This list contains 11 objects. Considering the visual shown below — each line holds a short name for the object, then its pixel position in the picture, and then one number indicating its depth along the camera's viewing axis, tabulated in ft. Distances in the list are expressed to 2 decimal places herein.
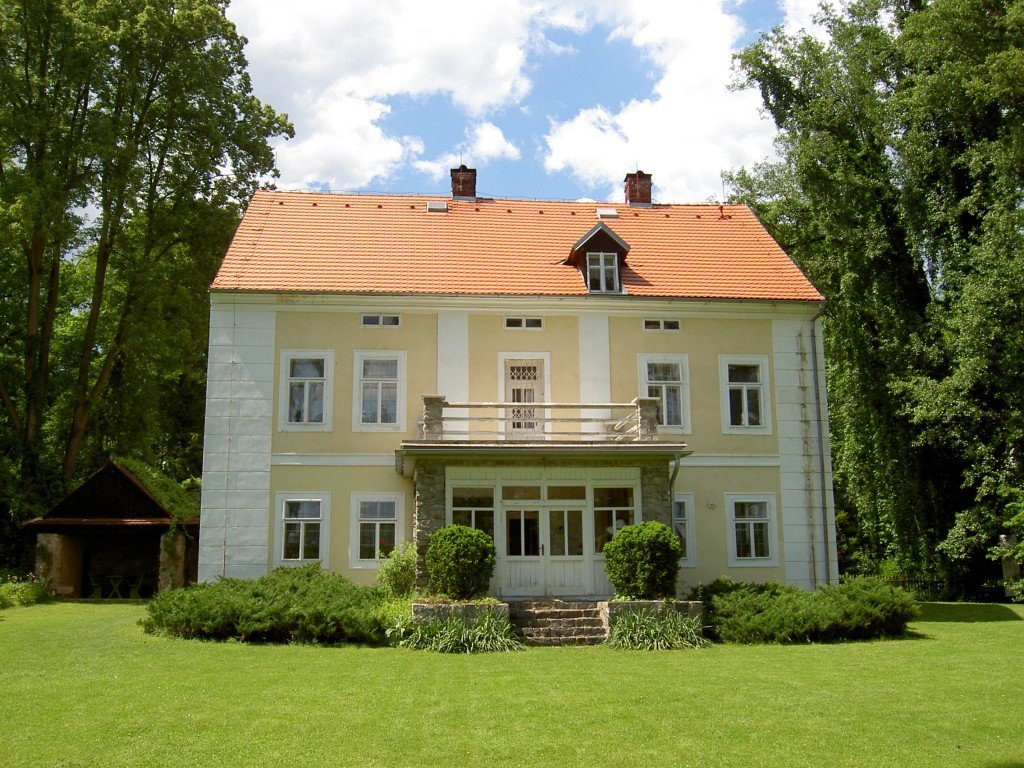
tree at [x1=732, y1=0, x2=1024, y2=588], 76.69
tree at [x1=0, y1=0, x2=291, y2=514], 89.51
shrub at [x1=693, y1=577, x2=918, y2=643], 55.16
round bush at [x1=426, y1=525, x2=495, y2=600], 56.95
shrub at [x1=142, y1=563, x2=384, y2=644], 52.70
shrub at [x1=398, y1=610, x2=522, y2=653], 53.11
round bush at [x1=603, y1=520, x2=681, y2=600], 58.44
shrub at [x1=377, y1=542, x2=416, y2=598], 61.93
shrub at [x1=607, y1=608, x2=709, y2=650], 54.95
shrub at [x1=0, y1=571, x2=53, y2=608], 74.23
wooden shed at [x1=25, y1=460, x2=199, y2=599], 82.23
